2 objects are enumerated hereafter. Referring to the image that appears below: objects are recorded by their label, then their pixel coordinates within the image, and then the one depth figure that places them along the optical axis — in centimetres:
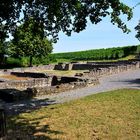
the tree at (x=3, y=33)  754
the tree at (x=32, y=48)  2753
